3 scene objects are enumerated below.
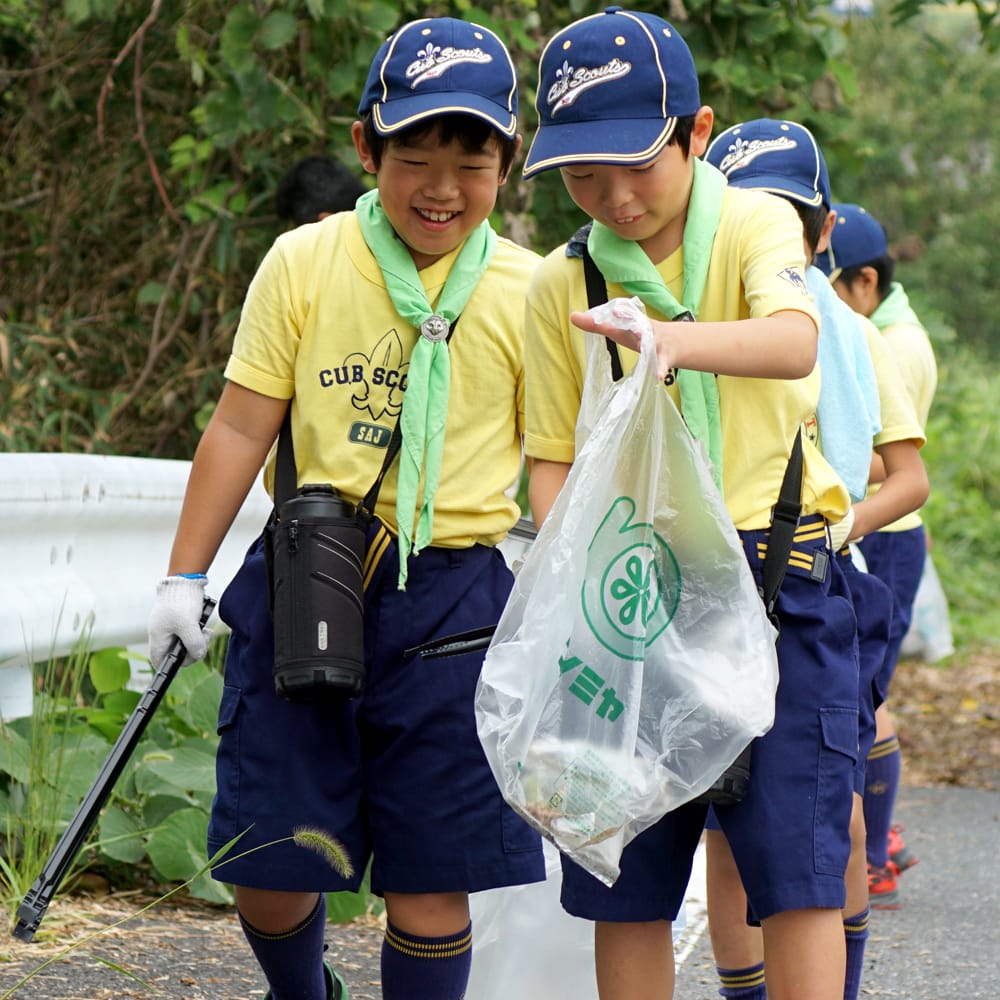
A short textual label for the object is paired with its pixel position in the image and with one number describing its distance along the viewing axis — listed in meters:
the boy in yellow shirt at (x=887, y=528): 9.83
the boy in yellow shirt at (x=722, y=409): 5.14
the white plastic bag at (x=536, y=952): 6.79
